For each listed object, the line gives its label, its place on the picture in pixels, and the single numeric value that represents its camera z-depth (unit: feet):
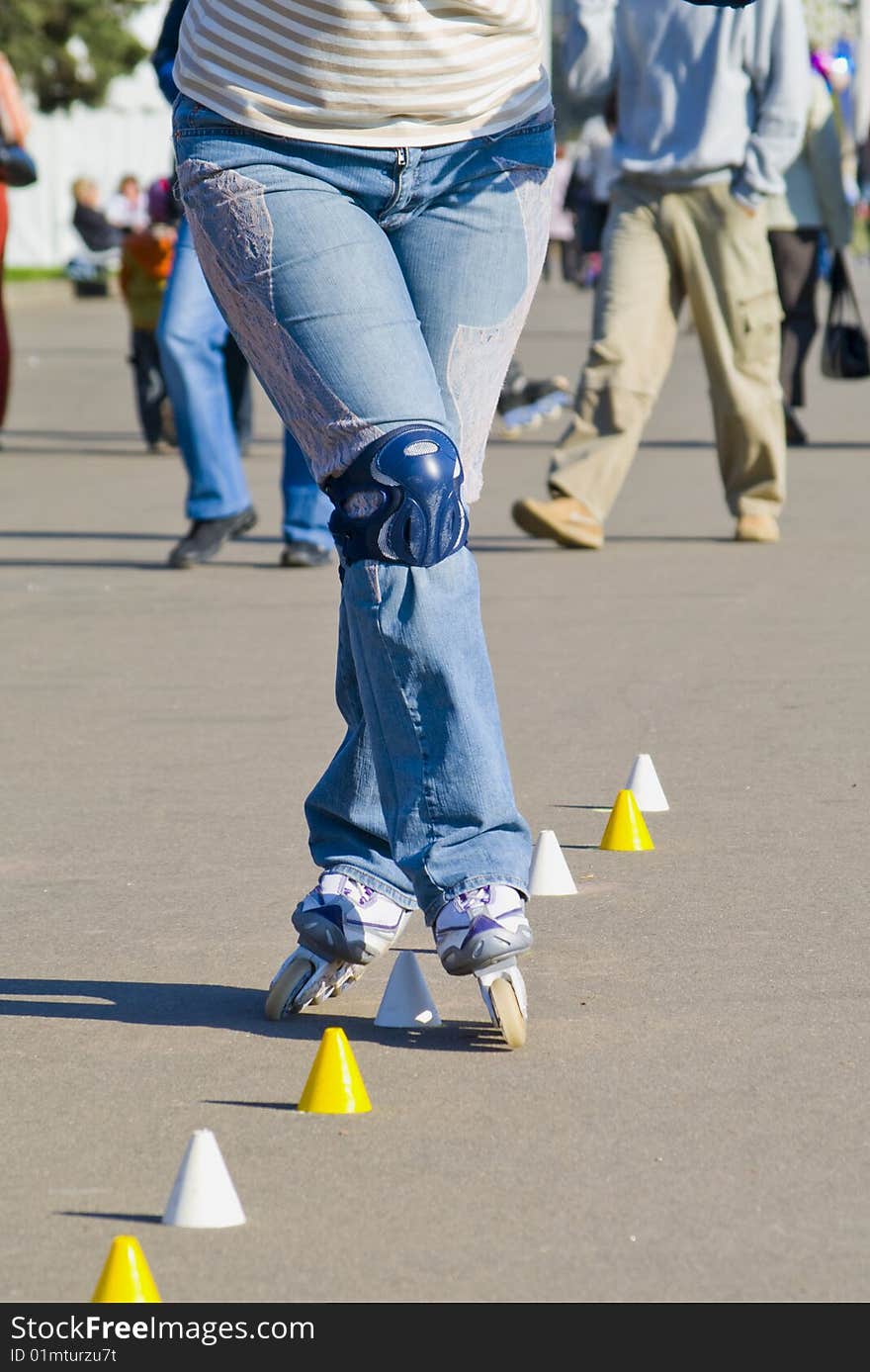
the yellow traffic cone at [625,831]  31.44
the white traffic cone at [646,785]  33.33
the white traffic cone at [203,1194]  18.77
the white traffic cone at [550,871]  29.33
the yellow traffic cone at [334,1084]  21.58
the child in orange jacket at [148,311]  88.37
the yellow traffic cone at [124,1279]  16.85
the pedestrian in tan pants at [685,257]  57.98
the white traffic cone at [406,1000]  24.20
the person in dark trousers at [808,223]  79.73
